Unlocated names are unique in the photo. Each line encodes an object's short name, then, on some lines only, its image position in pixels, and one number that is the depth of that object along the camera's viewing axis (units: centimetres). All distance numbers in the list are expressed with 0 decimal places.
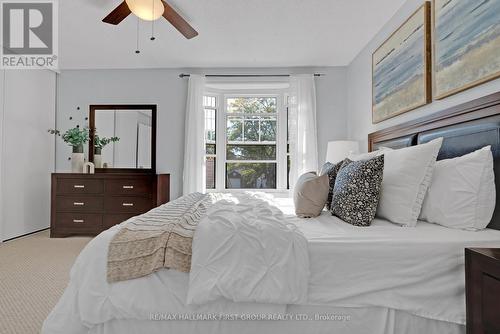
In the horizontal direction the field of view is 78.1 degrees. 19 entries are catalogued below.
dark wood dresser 395
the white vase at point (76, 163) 418
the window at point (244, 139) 464
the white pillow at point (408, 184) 171
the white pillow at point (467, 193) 158
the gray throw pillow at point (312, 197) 188
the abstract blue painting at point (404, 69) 234
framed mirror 449
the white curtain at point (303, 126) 427
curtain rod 436
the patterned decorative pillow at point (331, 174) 218
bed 131
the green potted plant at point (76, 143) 418
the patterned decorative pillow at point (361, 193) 172
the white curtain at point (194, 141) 433
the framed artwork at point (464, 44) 171
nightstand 103
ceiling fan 232
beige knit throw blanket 131
